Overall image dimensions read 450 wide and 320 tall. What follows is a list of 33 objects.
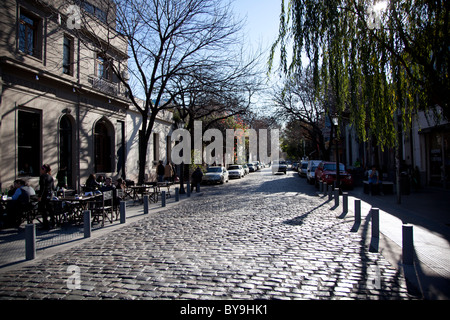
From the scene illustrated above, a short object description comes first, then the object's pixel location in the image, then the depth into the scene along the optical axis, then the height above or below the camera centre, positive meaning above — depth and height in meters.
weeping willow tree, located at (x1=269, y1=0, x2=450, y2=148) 6.30 +2.35
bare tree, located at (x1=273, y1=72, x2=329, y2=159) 30.47 +5.48
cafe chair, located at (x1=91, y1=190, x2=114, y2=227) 9.43 -1.24
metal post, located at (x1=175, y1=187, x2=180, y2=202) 15.05 -1.43
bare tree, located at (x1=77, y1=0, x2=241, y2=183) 14.79 +6.26
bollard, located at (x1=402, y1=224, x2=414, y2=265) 5.28 -1.42
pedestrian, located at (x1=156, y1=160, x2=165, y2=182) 22.61 -0.42
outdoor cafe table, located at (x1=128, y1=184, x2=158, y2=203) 14.75 -1.27
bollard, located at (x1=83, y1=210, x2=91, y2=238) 7.82 -1.42
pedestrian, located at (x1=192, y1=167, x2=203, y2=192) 20.14 -0.81
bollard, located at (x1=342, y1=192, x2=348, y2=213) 10.53 -1.40
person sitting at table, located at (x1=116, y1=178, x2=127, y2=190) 13.66 -0.76
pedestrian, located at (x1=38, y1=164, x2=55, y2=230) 8.70 -0.72
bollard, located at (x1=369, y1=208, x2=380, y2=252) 7.03 -1.40
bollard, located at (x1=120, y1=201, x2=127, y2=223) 9.70 -1.40
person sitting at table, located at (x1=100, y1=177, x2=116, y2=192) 10.77 -0.69
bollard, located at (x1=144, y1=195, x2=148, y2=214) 11.49 -1.41
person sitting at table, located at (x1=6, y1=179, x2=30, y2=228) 8.84 -1.05
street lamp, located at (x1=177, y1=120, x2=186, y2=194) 18.32 -0.25
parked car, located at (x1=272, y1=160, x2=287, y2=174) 42.09 -0.47
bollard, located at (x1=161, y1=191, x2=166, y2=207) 13.19 -1.43
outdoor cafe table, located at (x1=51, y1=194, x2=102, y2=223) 9.31 -1.14
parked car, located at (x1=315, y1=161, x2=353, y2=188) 19.16 -0.73
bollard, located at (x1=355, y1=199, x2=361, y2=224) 8.95 -1.41
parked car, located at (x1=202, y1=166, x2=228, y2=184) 26.12 -0.87
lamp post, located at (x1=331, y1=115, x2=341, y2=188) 16.44 -0.53
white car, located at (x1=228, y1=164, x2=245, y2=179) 33.41 -0.70
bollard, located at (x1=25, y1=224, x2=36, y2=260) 6.07 -1.45
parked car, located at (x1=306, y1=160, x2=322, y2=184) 24.23 -0.59
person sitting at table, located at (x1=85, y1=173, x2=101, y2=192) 12.67 -0.70
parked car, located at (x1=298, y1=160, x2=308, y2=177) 33.73 -0.53
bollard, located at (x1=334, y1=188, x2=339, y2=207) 12.25 -1.36
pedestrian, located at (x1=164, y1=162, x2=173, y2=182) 24.98 -0.40
